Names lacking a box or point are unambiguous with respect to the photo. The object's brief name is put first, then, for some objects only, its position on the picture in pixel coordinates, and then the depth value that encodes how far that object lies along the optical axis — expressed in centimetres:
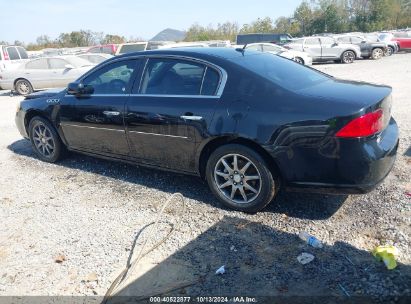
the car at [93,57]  1488
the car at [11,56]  1509
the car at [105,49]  2271
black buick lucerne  320
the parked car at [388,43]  2331
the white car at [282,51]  1827
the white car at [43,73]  1346
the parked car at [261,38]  3036
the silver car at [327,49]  2055
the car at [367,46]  2129
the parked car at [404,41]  2525
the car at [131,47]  2004
